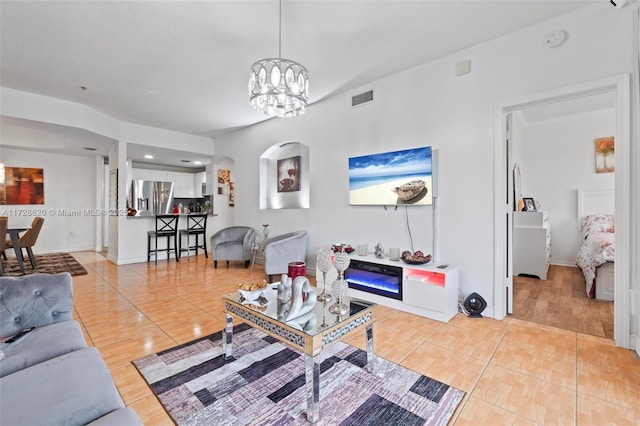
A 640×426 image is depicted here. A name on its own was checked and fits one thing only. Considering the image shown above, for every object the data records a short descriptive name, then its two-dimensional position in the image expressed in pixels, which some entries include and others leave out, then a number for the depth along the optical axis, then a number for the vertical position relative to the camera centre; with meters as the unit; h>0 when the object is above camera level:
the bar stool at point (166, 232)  5.94 -0.40
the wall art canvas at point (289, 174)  5.30 +0.74
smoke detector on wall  2.57 +1.59
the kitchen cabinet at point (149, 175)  8.49 +1.17
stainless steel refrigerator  8.11 +0.49
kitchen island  5.77 -0.51
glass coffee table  1.57 -0.70
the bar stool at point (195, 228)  6.33 -0.35
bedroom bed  3.38 -0.38
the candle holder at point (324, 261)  2.12 -0.36
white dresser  4.52 -0.50
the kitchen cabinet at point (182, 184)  9.24 +0.97
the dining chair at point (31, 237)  5.17 -0.43
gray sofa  1.01 -0.69
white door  3.01 -0.16
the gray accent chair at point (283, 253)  4.30 -0.62
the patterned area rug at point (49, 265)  5.08 -1.02
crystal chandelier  2.31 +1.05
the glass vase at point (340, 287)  1.97 -0.52
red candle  2.24 -0.45
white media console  2.89 -0.82
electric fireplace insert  3.31 -0.81
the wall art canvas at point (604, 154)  5.02 +1.03
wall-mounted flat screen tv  3.32 +0.44
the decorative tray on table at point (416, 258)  3.16 -0.51
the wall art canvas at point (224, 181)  7.49 +0.86
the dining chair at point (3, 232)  4.61 -0.31
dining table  4.80 -0.52
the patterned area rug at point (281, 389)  1.59 -1.13
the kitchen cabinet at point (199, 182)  9.40 +1.04
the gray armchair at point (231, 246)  5.33 -0.63
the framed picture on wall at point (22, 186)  6.58 +0.64
